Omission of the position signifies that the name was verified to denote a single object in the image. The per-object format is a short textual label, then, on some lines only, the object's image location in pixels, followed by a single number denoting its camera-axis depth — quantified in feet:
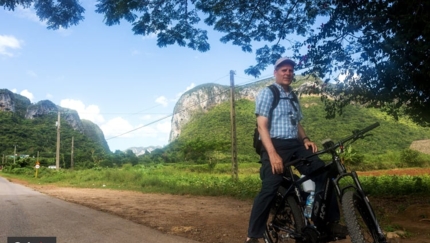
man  10.25
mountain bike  8.84
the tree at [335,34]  22.39
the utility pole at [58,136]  114.33
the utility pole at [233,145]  59.98
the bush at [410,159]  140.05
